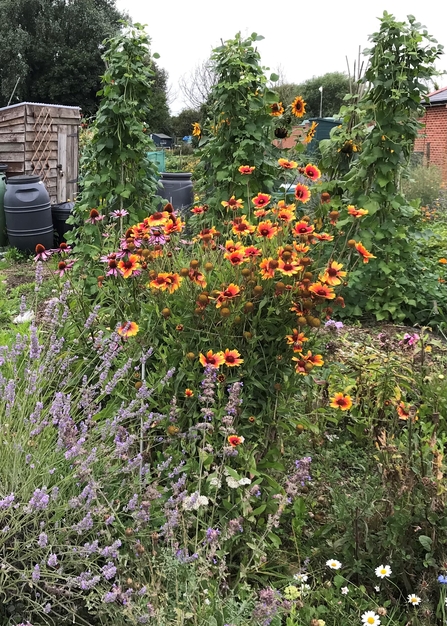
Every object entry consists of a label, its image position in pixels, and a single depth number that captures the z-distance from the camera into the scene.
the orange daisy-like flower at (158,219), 1.89
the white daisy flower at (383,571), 1.49
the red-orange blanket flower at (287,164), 2.22
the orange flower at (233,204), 2.16
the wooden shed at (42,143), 8.83
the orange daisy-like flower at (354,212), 1.91
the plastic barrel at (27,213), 6.70
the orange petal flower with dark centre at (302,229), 1.79
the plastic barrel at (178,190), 7.11
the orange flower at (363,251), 1.76
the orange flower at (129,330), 1.73
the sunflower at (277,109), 3.83
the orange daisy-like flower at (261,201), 2.02
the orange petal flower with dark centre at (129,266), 1.77
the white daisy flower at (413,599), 1.44
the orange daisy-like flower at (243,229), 1.87
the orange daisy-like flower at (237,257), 1.69
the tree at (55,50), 20.58
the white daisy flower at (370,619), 1.39
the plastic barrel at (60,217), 7.05
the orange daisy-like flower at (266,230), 1.80
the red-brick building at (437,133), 15.76
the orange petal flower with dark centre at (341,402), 1.98
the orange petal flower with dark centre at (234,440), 1.55
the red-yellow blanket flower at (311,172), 2.11
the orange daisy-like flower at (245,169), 2.40
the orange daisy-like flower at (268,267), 1.63
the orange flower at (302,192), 2.03
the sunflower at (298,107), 3.55
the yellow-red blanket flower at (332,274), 1.64
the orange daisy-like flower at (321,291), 1.60
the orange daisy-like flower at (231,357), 1.60
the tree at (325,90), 34.72
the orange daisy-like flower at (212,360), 1.57
